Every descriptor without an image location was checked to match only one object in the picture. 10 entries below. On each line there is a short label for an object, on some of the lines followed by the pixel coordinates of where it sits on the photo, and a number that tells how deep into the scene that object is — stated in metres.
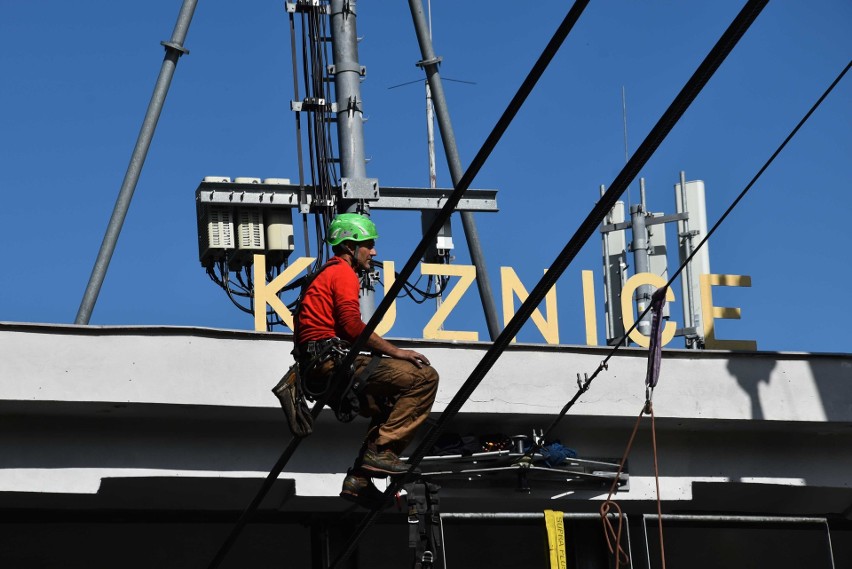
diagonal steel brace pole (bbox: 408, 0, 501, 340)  21.48
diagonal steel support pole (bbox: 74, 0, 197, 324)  19.06
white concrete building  15.57
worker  11.20
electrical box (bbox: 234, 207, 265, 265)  20.70
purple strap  14.25
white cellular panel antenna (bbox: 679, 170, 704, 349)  31.55
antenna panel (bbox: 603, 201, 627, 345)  32.28
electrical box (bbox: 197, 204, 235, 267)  20.59
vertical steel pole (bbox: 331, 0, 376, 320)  19.41
